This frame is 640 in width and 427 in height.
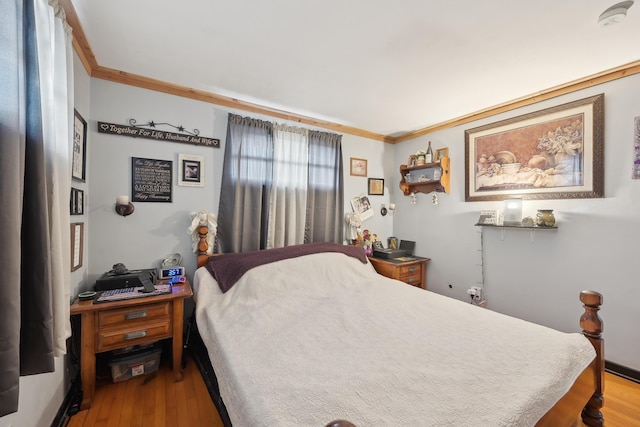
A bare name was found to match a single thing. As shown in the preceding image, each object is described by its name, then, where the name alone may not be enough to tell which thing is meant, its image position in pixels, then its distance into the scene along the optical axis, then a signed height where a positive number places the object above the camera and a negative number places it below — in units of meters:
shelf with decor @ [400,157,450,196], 3.03 +0.45
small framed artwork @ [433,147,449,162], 3.11 +0.73
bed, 0.93 -0.70
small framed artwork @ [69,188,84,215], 1.63 +0.06
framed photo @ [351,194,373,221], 3.39 +0.09
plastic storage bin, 1.79 -1.08
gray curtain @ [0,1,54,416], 0.66 -0.01
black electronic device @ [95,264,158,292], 1.83 -0.50
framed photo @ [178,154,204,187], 2.34 +0.38
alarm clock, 2.15 -0.51
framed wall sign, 2.17 +0.28
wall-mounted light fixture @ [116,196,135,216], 2.04 +0.04
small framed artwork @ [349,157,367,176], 3.38 +0.61
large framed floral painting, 2.08 +0.54
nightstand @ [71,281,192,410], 1.59 -0.75
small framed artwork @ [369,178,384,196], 3.54 +0.37
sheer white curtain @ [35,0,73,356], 0.92 +0.29
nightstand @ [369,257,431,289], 2.99 -0.68
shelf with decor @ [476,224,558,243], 2.22 -0.13
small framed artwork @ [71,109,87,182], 1.64 +0.43
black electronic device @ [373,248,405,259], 3.18 -0.50
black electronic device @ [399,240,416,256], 3.46 -0.46
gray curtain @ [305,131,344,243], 2.98 +0.26
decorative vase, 2.22 -0.04
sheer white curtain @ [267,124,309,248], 2.74 +0.28
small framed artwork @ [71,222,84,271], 1.64 -0.22
